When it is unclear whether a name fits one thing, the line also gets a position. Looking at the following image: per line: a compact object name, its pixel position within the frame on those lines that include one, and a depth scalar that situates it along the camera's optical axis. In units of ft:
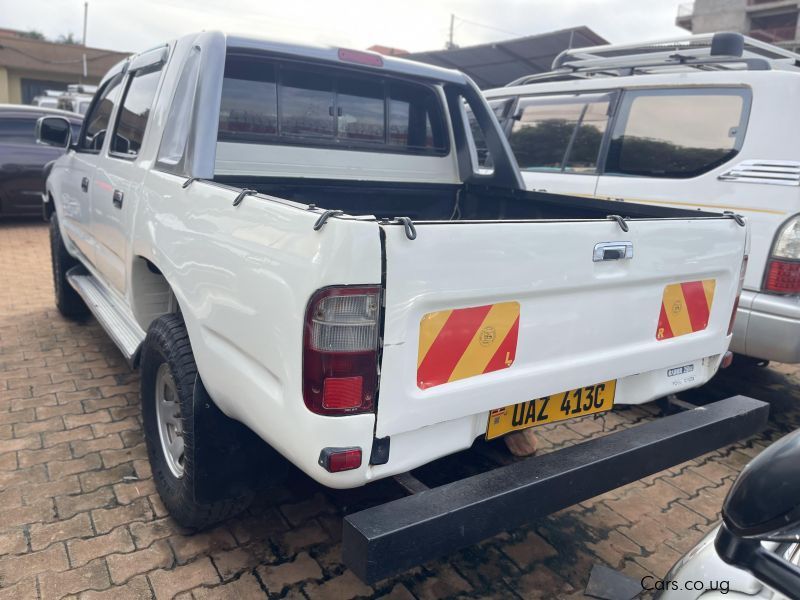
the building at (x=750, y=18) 115.03
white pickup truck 5.55
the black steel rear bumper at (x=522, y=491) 5.27
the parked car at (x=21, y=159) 29.43
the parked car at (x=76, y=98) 54.24
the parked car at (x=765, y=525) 3.49
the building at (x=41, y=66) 99.50
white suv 11.91
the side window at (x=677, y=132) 13.34
